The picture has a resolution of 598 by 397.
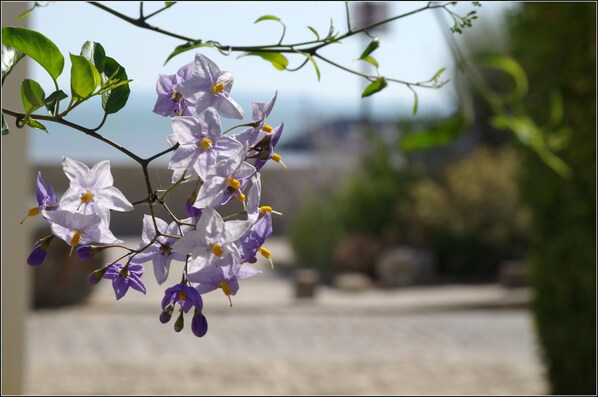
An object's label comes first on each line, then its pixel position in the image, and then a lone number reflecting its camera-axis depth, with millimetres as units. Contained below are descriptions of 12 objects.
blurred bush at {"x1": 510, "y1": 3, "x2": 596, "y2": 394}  3697
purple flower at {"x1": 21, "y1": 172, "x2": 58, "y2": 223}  592
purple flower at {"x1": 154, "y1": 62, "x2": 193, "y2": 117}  647
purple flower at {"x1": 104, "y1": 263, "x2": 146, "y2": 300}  607
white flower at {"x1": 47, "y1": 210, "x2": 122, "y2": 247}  571
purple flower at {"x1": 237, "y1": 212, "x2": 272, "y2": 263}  604
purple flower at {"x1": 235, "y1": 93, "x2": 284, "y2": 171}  609
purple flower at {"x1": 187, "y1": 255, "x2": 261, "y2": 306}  573
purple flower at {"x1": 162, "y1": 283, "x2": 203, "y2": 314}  586
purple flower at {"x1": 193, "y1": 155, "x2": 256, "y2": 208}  576
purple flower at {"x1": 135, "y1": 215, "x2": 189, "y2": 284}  620
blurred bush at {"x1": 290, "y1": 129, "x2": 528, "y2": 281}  9258
